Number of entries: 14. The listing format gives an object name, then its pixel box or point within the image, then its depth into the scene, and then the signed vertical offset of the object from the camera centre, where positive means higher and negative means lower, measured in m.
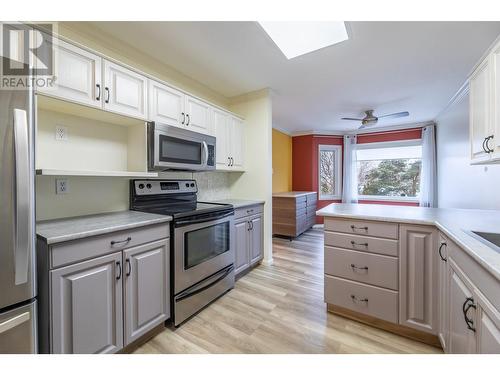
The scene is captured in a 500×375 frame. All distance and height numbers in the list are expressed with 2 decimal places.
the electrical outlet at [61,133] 1.58 +0.39
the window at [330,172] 5.59 +0.35
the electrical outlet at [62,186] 1.56 +0.00
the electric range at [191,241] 1.74 -0.51
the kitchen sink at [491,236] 1.23 -0.30
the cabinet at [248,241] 2.52 -0.70
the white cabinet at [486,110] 1.21 +0.48
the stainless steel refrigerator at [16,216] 0.92 -0.13
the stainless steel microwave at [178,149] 1.88 +0.36
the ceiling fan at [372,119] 3.53 +1.10
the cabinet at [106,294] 1.12 -0.66
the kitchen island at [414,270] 1.00 -0.56
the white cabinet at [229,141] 2.69 +0.60
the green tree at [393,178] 4.91 +0.16
